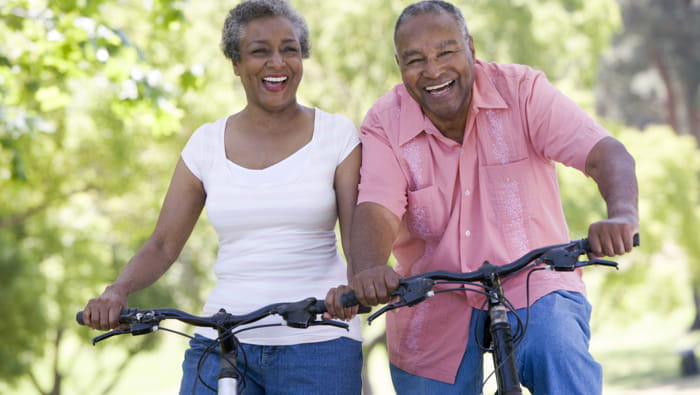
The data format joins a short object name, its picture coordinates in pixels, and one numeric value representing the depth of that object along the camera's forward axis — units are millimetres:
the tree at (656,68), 34906
